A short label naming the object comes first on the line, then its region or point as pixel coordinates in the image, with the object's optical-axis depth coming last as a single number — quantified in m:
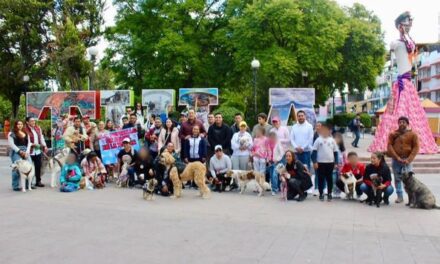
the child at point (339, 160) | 10.38
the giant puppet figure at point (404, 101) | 16.28
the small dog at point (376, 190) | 9.42
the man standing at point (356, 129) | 22.42
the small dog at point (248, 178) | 10.61
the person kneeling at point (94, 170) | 11.84
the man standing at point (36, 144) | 11.62
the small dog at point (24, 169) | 11.08
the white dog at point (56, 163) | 12.00
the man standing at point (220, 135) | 11.63
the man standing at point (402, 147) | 9.53
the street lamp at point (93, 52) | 20.80
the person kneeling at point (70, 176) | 11.38
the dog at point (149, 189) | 10.06
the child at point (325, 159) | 9.97
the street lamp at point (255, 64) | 20.94
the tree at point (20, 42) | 33.22
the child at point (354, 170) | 9.97
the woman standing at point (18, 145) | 11.26
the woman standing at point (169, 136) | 11.95
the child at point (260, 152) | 10.80
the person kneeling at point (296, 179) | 10.01
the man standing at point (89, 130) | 12.92
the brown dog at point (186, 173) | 10.30
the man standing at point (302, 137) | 10.61
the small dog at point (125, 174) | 11.95
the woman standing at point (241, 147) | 11.13
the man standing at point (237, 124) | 11.93
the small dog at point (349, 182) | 9.96
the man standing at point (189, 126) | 11.74
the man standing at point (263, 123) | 11.05
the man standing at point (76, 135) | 12.27
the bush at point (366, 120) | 41.81
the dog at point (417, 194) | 9.09
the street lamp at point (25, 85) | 33.54
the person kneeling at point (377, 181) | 9.46
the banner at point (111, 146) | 12.94
